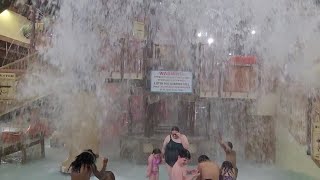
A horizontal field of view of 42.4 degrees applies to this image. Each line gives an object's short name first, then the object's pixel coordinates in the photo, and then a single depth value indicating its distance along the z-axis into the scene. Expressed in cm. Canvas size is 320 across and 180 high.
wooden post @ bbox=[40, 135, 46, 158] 1209
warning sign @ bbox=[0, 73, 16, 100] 1103
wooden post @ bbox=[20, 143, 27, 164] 1111
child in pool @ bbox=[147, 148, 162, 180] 739
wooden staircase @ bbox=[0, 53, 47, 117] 1111
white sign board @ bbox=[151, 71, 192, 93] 1116
